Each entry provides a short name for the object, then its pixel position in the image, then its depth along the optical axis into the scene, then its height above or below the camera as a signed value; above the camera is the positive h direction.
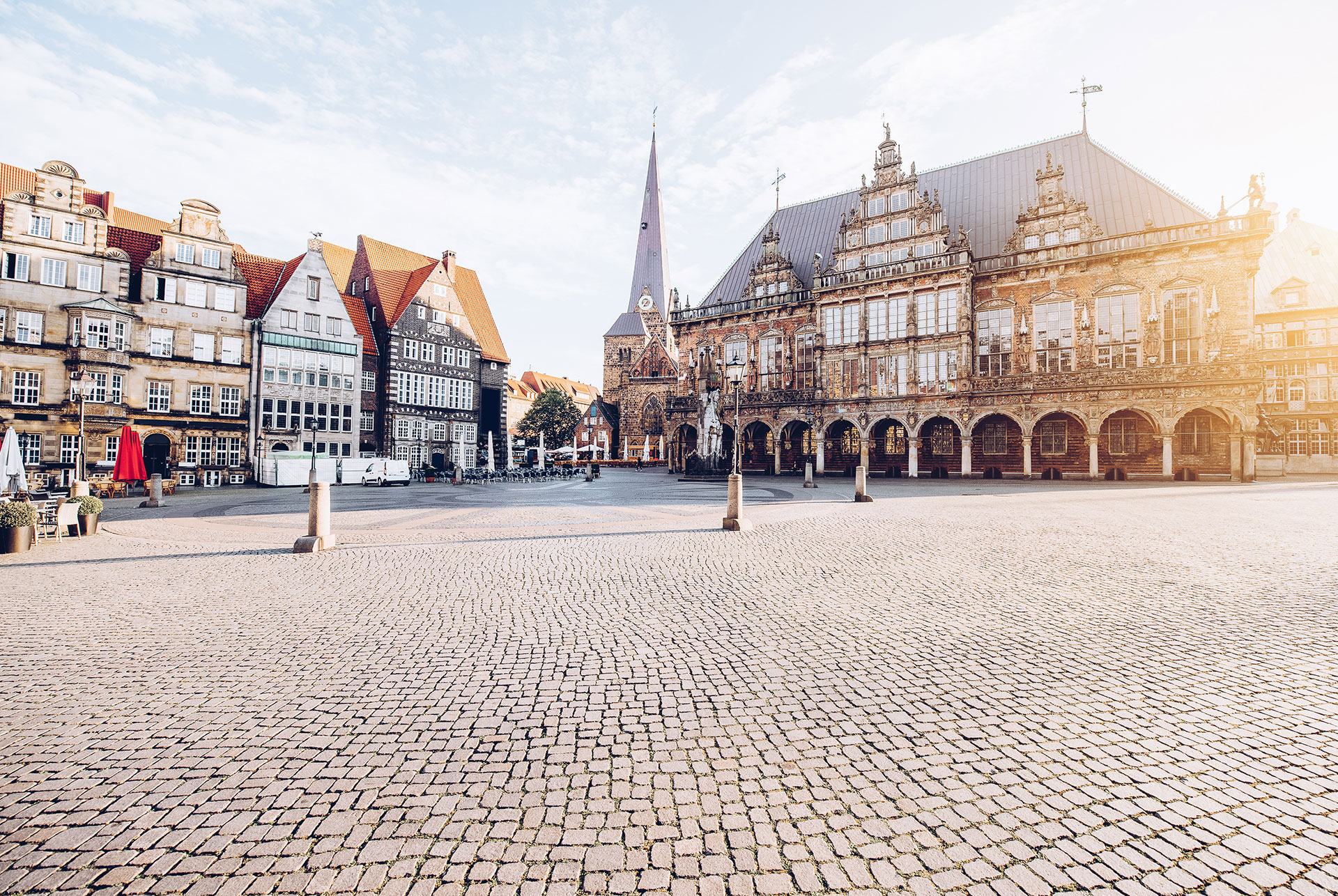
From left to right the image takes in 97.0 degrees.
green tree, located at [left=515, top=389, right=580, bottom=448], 64.12 +4.43
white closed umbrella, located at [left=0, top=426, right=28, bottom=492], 12.25 -0.08
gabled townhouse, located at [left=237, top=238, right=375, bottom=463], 33.50 +6.07
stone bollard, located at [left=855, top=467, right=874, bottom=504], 17.94 -0.98
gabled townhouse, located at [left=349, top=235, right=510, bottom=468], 40.16 +7.00
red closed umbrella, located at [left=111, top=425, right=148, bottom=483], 19.89 -0.03
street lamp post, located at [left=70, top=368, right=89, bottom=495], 16.05 +2.13
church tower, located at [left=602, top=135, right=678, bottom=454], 65.44 +13.82
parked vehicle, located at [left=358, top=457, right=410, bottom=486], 30.59 -0.66
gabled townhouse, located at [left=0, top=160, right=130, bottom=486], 26.44 +6.60
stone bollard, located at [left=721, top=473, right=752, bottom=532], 11.78 -1.04
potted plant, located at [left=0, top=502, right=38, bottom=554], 9.58 -1.09
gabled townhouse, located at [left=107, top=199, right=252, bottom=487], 29.78 +5.95
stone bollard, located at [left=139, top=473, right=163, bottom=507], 18.30 -0.95
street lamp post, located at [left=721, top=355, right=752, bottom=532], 11.79 -1.01
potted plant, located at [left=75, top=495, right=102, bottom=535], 11.59 -1.03
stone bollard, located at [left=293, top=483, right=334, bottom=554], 9.52 -1.07
